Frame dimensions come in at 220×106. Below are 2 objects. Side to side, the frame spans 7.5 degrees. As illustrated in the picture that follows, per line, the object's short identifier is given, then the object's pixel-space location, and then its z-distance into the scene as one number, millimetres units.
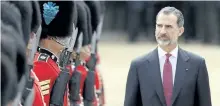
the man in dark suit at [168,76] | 9257
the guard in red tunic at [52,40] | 10078
